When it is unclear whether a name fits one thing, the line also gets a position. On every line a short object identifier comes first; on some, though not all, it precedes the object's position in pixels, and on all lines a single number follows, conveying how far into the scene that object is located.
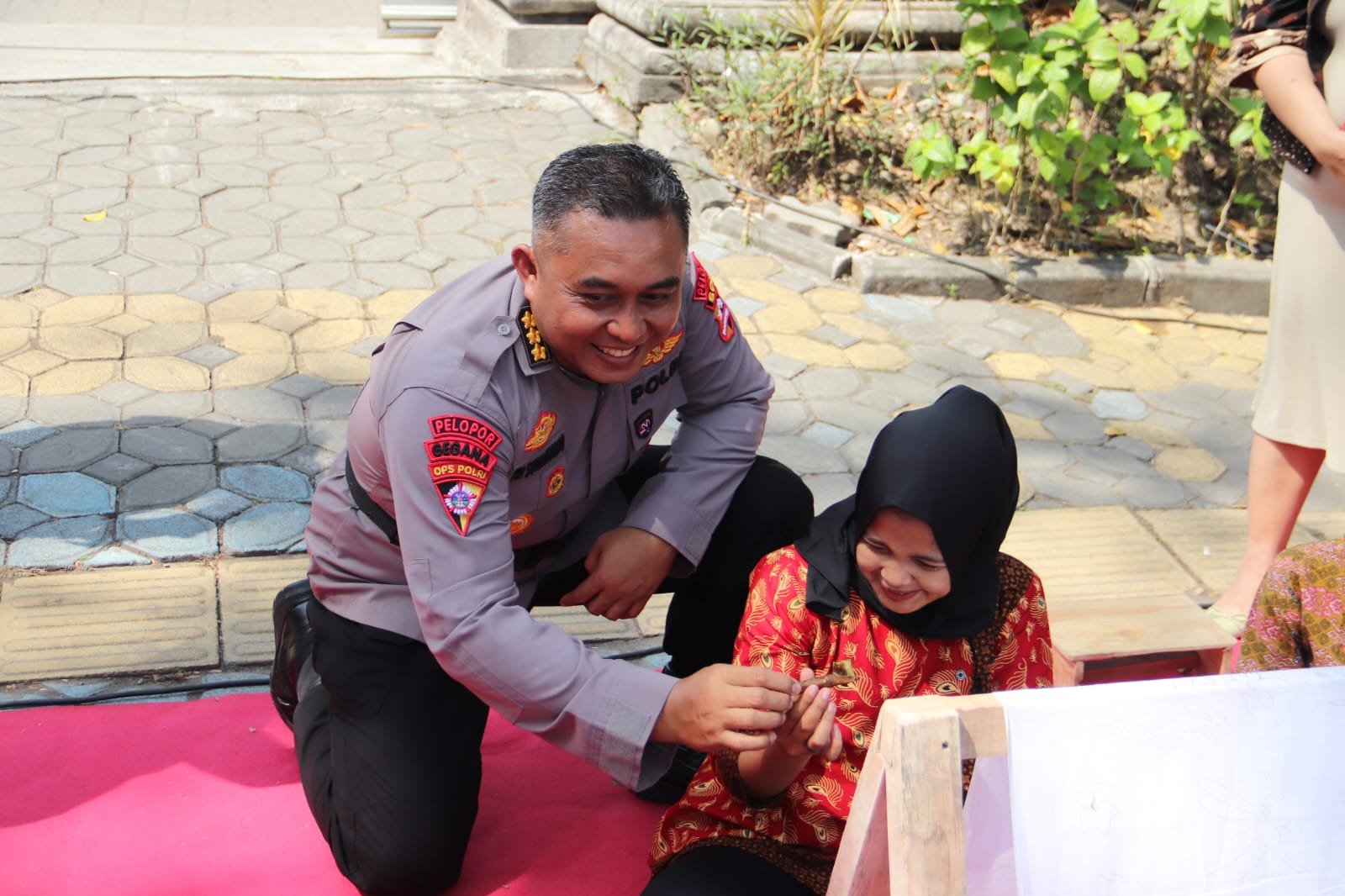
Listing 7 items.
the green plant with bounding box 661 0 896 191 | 5.75
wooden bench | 2.63
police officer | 1.93
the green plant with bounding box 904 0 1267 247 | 4.87
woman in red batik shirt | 1.96
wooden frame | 1.37
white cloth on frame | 1.44
